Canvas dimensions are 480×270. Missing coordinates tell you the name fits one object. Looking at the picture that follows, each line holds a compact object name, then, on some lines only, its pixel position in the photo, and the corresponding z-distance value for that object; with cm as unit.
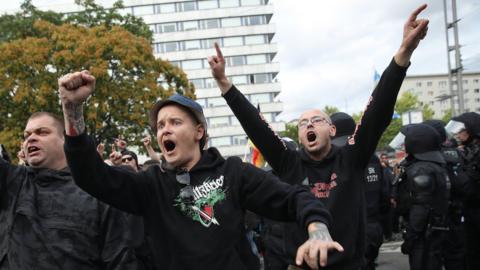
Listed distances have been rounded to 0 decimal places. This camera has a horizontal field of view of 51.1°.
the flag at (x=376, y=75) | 2232
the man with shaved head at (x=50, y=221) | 275
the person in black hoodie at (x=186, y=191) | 242
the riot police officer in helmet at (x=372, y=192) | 544
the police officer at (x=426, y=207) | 539
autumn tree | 2164
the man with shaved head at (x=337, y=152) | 311
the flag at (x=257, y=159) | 930
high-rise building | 6122
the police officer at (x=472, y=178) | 614
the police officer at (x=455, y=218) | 609
